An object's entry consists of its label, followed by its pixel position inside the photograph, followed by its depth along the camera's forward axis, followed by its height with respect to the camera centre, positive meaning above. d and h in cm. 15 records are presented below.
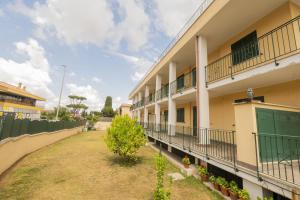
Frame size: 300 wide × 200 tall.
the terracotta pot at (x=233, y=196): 452 -202
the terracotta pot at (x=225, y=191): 490 -206
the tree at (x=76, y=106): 5966 +523
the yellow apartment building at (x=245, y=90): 457 +185
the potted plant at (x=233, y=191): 452 -191
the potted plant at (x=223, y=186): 492 -193
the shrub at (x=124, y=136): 814 -75
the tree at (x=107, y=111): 6704 +426
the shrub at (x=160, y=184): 400 -159
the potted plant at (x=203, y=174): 608 -191
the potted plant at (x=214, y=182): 537 -198
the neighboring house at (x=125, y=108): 4828 +418
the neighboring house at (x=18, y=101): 3066 +393
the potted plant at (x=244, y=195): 414 -182
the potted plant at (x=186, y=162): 736 -179
